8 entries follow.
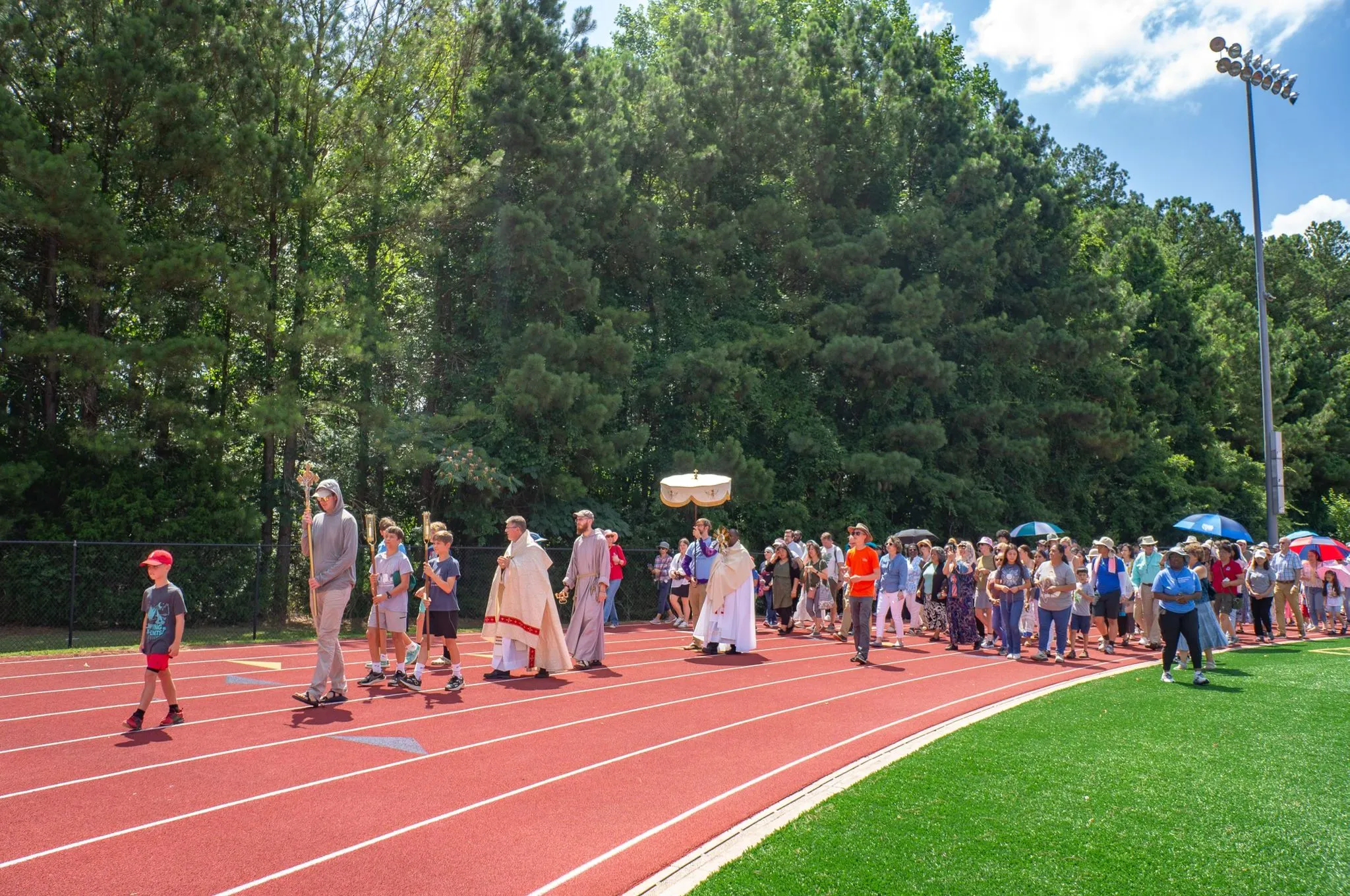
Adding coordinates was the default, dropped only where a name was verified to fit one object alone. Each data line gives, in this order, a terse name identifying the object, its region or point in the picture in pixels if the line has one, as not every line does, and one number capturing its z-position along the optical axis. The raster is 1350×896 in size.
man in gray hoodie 10.49
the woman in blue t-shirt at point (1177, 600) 13.02
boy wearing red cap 9.30
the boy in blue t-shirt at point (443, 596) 12.33
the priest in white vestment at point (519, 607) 12.98
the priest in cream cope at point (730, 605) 16.55
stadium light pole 26.20
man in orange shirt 15.51
